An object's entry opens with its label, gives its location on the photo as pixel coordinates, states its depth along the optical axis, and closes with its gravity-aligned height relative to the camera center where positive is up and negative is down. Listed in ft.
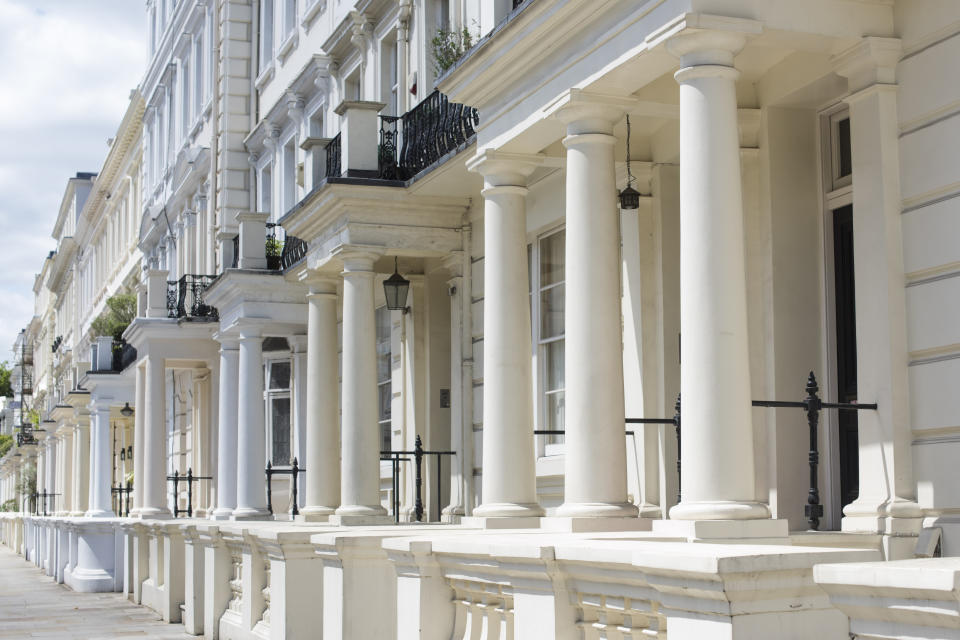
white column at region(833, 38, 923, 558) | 23.71 +2.11
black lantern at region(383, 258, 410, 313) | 45.39 +4.73
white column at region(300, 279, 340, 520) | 45.34 +0.22
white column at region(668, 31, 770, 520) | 21.42 +2.08
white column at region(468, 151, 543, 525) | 30.50 +1.84
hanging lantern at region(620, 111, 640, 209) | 33.06 +5.72
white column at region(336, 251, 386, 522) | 41.81 +0.56
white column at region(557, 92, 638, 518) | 25.98 +2.05
